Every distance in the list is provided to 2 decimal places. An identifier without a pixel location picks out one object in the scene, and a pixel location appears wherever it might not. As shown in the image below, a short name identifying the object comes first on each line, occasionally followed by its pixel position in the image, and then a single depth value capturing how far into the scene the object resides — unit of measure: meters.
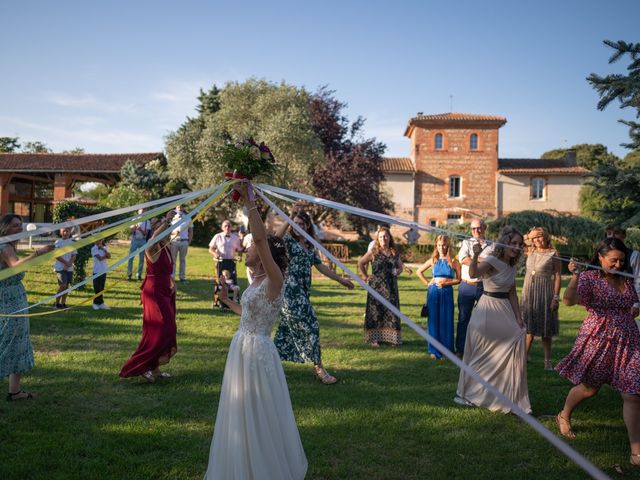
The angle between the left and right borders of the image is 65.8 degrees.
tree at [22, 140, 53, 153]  69.31
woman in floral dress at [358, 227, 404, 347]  8.53
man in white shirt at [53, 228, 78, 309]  9.98
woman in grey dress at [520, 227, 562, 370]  7.32
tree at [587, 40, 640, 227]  7.05
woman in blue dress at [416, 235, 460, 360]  7.85
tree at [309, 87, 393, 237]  33.44
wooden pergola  38.91
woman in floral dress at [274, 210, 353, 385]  6.40
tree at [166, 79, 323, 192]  29.27
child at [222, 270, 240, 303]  11.07
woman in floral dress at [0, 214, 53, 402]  5.09
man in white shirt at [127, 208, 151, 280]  14.02
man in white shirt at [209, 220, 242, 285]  12.09
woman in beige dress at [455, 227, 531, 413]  5.54
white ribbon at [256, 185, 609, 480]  1.89
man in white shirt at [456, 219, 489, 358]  7.57
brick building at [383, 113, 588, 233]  42.72
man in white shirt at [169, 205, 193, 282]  14.40
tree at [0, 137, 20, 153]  62.88
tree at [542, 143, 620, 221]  41.06
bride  3.33
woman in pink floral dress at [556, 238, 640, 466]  4.30
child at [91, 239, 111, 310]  11.17
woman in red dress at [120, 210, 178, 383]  6.05
